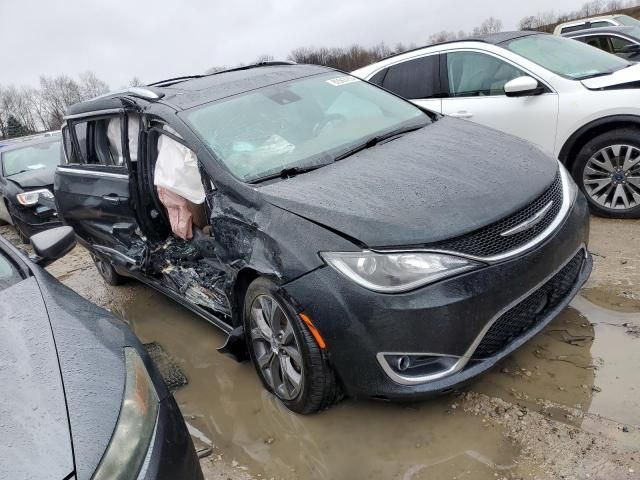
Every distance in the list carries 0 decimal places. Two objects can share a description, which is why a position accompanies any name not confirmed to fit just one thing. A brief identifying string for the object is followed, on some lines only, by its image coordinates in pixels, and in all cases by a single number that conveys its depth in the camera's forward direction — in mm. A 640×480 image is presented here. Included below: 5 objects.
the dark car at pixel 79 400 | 1503
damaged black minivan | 2293
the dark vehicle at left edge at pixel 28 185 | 7820
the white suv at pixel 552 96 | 4445
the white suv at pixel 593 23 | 13570
